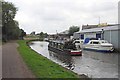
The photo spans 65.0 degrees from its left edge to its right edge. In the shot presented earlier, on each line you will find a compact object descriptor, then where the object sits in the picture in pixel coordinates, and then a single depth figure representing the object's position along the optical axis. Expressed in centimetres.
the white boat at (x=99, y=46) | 1439
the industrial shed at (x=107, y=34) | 1507
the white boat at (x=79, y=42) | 1800
